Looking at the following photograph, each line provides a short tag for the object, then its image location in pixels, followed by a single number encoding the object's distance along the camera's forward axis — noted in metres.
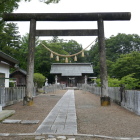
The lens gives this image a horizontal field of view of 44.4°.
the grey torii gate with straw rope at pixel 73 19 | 10.46
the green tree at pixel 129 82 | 13.20
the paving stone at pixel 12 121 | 5.80
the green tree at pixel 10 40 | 35.07
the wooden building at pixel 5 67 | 12.62
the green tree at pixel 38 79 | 27.38
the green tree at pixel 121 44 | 49.61
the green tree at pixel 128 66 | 28.34
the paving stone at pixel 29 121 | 5.70
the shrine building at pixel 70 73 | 39.67
